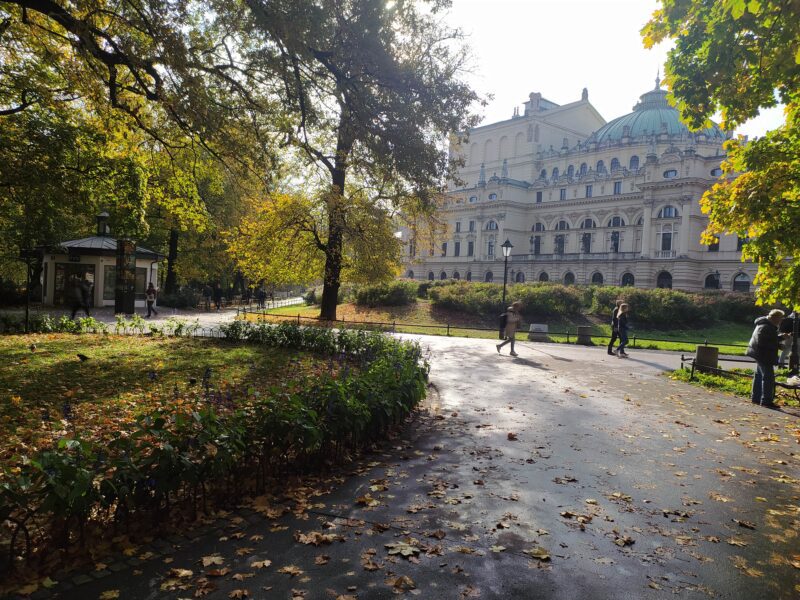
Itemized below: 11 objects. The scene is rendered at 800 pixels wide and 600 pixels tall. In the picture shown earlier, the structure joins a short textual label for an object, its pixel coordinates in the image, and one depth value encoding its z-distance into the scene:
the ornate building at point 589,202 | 60.75
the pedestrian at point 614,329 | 18.48
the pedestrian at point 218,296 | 42.14
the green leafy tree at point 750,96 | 6.54
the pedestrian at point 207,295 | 38.50
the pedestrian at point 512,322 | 17.12
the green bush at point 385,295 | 36.68
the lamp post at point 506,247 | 26.37
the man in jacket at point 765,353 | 10.15
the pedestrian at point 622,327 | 18.33
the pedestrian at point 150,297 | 27.83
